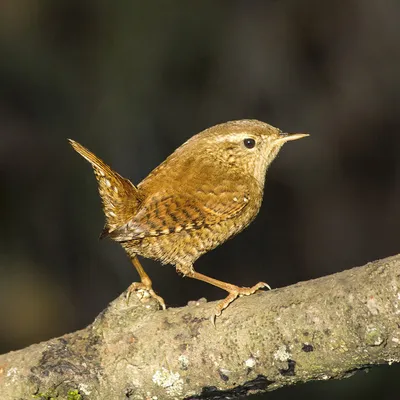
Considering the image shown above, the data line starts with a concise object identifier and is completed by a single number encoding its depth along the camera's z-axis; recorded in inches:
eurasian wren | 227.9
